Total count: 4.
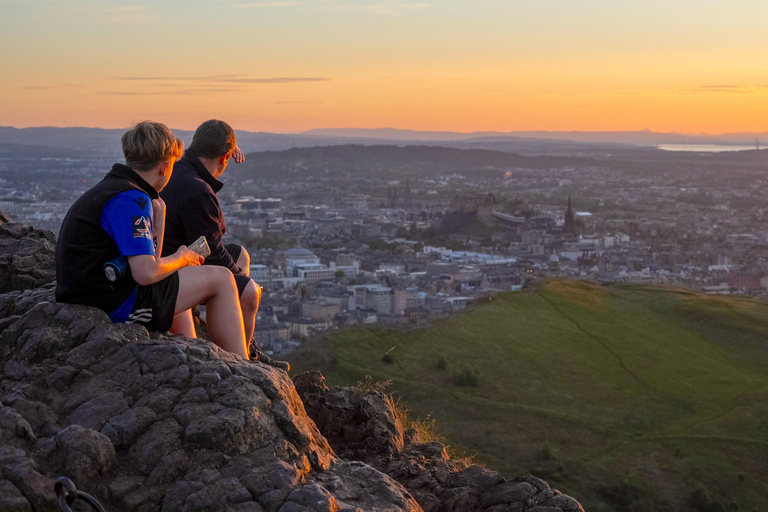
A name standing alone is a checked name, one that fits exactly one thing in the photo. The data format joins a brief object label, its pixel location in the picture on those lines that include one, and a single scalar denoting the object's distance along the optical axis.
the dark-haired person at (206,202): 5.53
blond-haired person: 4.32
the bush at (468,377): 20.31
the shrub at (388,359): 19.50
